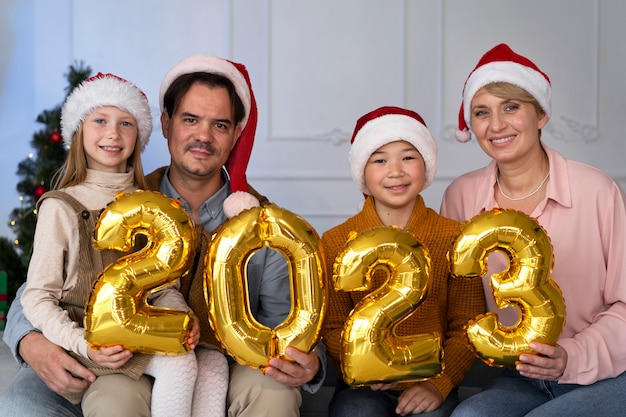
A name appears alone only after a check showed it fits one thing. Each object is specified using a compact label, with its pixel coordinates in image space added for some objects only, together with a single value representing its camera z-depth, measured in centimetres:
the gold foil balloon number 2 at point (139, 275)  181
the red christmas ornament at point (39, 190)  367
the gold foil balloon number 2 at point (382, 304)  183
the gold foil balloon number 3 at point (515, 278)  183
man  198
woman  195
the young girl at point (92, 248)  188
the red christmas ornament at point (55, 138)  368
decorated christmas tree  367
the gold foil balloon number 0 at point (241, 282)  183
